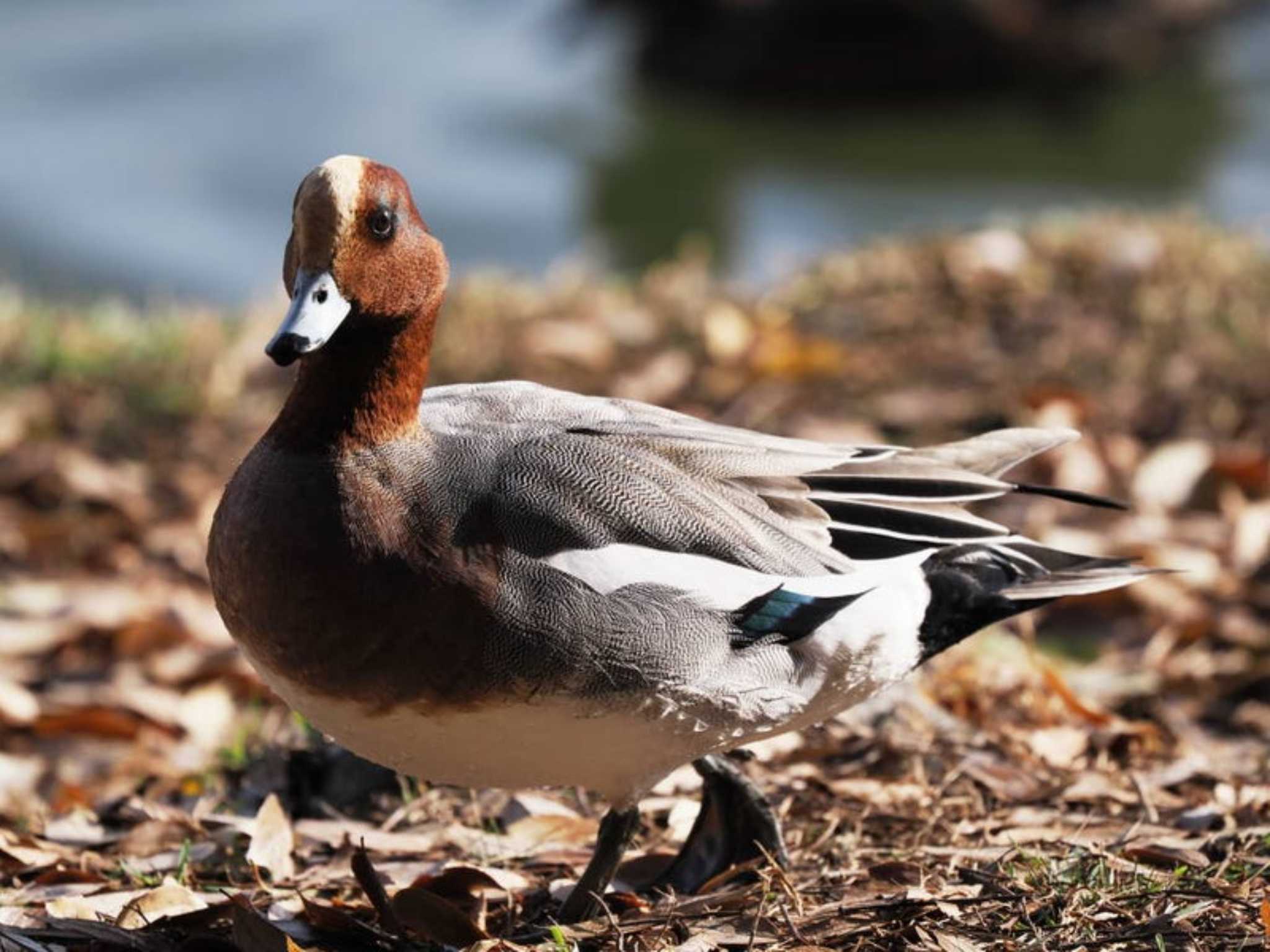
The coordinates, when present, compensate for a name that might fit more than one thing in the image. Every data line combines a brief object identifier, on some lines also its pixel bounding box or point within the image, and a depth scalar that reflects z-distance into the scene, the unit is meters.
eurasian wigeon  5.42
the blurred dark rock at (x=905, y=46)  25.34
